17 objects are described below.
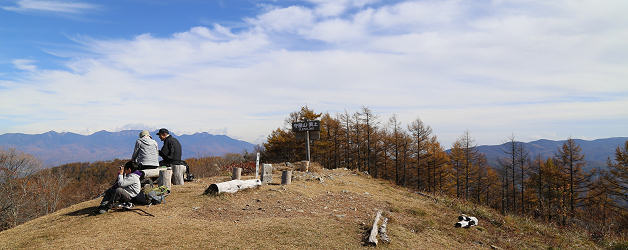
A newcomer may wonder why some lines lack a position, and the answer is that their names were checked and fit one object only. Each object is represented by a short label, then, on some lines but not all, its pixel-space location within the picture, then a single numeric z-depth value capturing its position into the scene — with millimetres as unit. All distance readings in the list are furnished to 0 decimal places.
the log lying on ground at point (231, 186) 10281
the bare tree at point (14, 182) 22891
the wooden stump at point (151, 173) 10078
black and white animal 10588
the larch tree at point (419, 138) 42656
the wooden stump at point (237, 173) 14008
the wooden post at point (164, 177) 10367
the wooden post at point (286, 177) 13414
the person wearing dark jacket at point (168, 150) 11809
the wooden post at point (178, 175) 12309
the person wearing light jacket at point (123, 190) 8273
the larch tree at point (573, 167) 36469
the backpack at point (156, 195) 8977
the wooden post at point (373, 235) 7094
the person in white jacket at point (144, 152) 9985
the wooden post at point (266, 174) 13648
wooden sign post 21031
